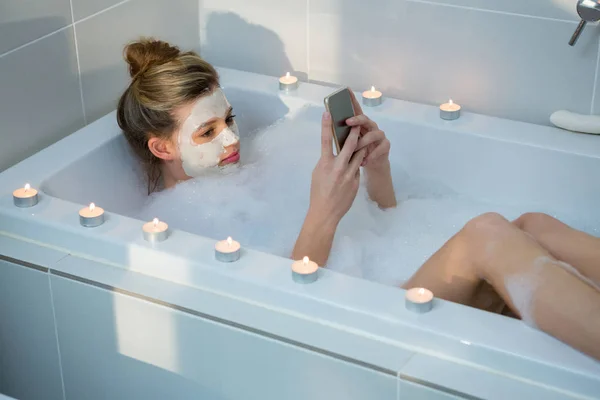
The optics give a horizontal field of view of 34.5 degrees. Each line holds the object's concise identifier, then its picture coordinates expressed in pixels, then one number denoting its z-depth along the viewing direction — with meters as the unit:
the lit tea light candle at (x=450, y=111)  2.25
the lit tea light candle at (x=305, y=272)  1.63
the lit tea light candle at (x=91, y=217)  1.81
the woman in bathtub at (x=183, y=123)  2.08
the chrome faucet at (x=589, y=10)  2.03
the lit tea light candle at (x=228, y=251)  1.69
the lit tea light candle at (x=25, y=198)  1.88
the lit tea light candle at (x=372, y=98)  2.32
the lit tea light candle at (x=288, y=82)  2.42
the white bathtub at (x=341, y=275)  1.48
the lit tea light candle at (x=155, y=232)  1.75
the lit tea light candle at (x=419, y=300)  1.55
